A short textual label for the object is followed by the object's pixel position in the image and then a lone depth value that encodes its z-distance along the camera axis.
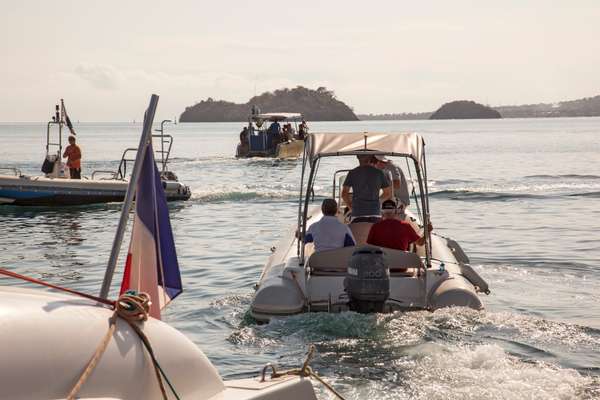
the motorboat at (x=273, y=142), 45.50
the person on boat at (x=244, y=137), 49.06
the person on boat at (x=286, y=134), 46.69
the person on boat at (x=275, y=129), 47.06
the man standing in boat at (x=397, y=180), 14.70
